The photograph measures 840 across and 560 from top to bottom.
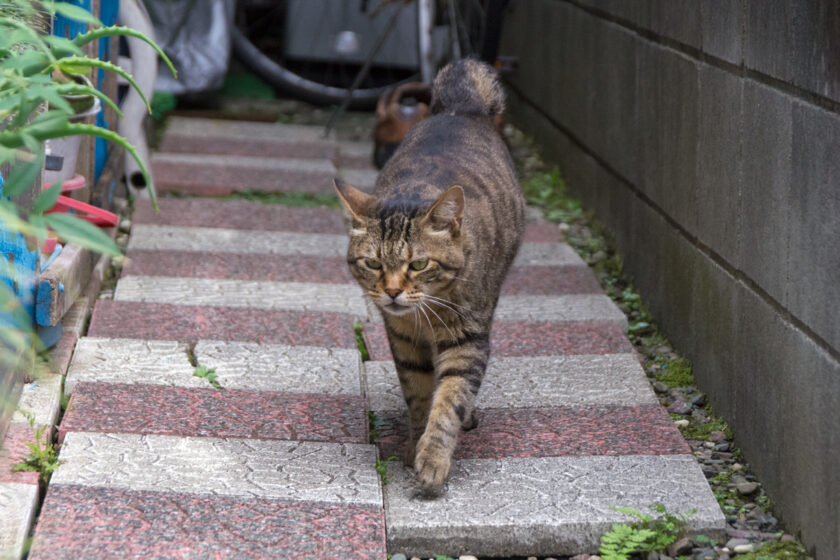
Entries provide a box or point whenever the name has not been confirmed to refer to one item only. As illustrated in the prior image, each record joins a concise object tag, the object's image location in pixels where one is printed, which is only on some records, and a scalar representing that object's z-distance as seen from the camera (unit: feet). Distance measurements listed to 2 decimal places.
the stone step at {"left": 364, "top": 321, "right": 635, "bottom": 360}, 25.14
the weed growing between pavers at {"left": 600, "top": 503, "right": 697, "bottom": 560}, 16.29
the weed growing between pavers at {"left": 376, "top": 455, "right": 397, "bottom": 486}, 18.61
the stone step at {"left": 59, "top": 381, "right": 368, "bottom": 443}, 19.48
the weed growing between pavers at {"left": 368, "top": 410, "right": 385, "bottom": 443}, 20.76
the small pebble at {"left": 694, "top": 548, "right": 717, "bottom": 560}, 16.53
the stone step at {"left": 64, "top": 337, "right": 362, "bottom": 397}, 21.88
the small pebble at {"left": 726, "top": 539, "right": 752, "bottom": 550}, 16.83
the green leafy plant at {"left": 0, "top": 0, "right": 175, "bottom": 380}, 9.80
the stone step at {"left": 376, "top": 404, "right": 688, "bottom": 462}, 19.72
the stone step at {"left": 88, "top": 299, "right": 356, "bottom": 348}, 24.66
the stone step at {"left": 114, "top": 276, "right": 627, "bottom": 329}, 27.35
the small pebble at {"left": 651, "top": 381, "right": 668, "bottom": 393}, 23.65
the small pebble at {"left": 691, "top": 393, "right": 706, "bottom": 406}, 22.56
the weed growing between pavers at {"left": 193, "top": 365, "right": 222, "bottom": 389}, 22.12
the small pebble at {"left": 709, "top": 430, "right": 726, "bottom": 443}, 20.81
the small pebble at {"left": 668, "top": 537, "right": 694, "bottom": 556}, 16.69
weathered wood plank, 20.90
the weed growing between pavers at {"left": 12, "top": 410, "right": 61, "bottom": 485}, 17.15
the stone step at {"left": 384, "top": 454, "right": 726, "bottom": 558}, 16.66
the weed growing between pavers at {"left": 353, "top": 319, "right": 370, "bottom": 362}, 25.12
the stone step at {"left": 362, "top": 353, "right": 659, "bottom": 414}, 22.15
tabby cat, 18.60
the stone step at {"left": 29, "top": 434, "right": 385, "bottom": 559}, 15.44
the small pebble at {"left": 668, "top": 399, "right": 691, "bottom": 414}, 22.34
